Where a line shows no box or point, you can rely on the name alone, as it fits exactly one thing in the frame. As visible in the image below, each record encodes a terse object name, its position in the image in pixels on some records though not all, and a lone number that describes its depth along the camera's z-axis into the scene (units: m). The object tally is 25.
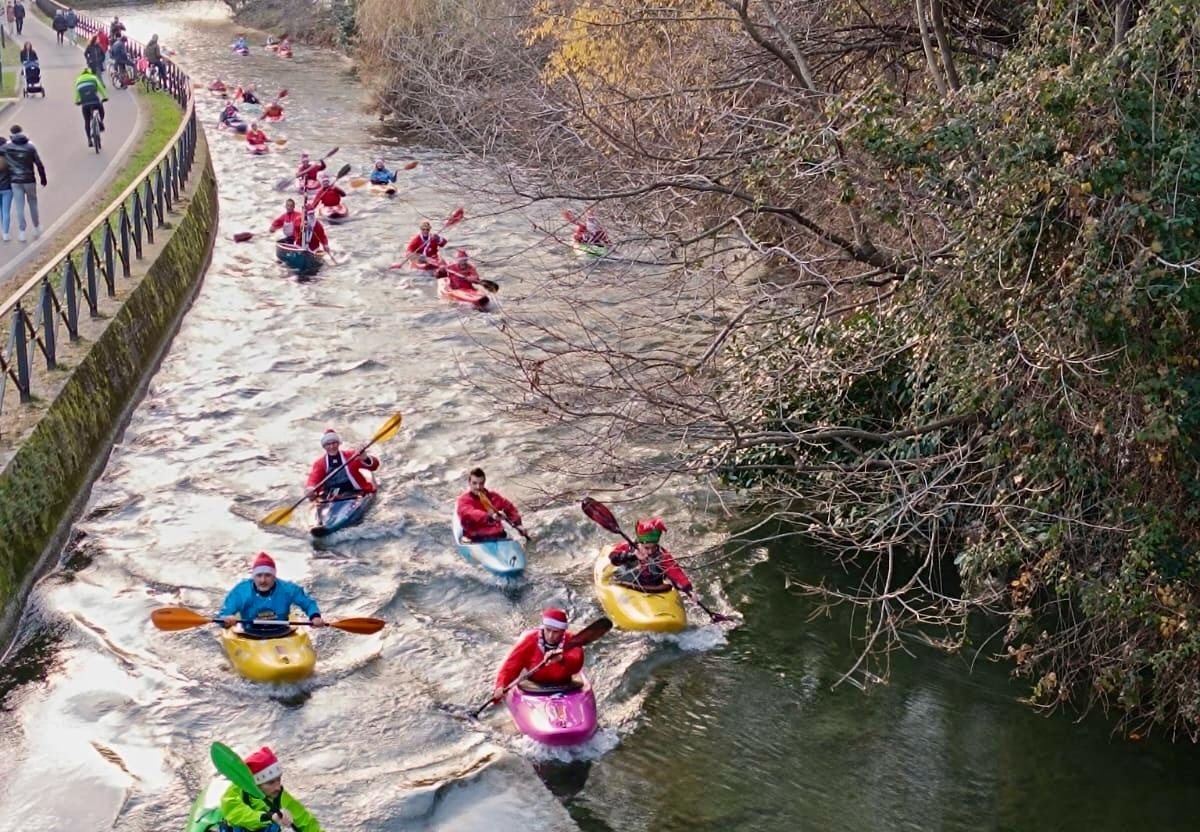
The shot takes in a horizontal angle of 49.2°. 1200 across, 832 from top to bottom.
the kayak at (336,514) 15.12
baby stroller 33.16
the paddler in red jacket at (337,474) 15.54
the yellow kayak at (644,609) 13.31
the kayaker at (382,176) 31.52
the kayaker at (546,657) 11.70
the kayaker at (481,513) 14.51
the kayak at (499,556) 14.30
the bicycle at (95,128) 27.67
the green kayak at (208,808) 9.28
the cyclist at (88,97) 26.70
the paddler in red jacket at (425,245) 24.97
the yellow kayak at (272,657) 11.99
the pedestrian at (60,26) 47.66
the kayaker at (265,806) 9.09
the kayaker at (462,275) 23.38
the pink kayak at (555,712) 11.35
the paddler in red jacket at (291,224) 25.89
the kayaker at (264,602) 12.38
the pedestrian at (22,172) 19.50
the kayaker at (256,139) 35.97
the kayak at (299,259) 25.34
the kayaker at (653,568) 13.61
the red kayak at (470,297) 23.09
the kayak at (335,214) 29.09
